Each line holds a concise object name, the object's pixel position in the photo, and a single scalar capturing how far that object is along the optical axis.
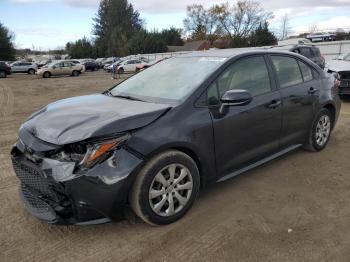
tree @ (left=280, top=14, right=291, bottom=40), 76.12
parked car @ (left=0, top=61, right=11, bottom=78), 35.28
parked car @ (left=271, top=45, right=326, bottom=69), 14.91
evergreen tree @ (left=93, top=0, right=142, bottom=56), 84.33
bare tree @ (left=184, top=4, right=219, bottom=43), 80.12
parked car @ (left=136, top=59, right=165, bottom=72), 36.39
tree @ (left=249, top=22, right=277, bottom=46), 53.81
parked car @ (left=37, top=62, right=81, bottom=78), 33.28
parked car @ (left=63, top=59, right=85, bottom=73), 35.66
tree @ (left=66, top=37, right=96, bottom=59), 85.25
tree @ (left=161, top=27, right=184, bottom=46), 79.19
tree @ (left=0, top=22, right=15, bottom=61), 63.22
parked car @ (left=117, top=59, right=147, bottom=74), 36.78
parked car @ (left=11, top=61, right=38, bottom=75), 40.83
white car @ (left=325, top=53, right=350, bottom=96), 10.05
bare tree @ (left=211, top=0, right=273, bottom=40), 73.81
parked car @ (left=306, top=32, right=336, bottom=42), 53.73
